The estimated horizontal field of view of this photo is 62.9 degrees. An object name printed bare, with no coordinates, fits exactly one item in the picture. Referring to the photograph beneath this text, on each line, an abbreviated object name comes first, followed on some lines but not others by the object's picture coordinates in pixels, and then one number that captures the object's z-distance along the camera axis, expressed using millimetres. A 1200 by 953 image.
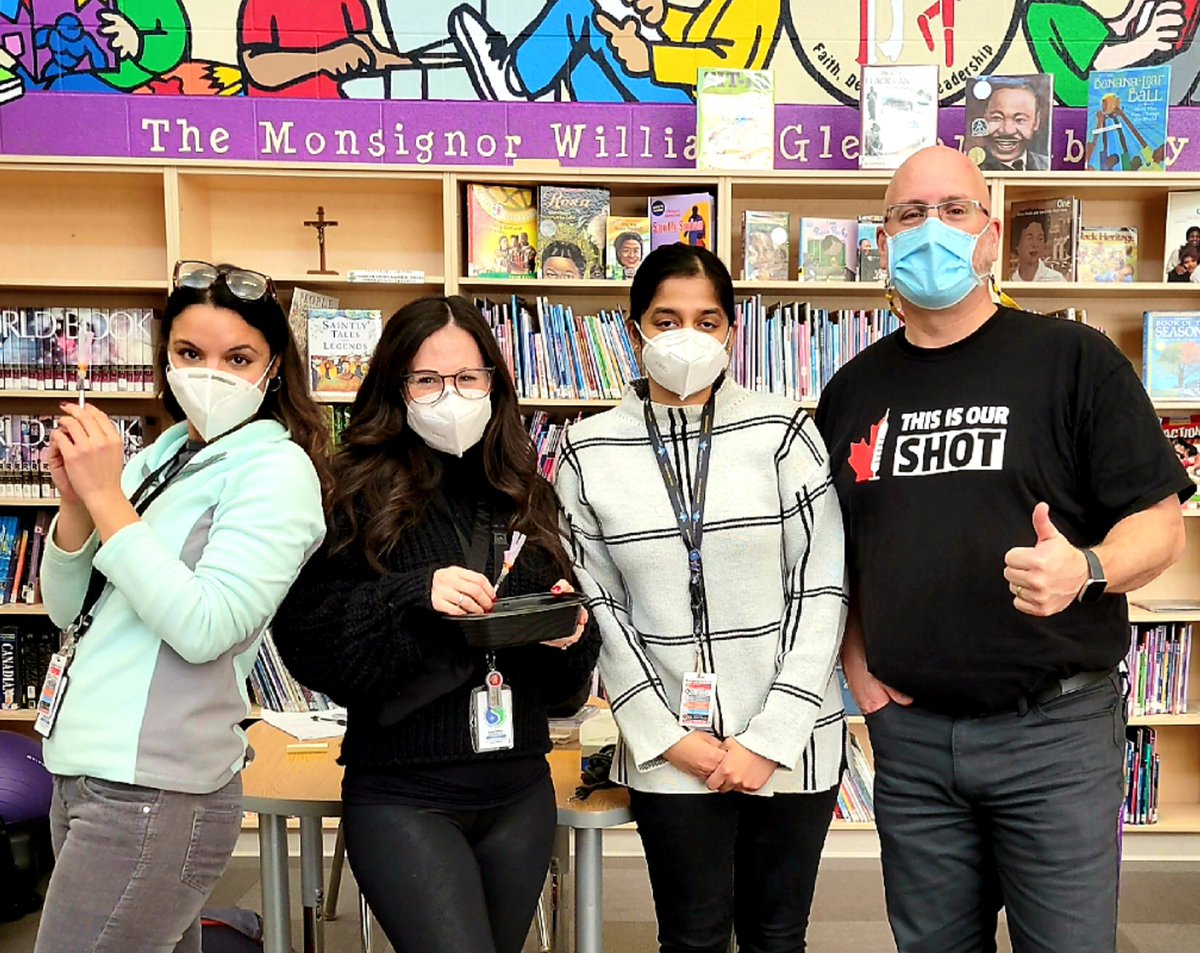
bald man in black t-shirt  1548
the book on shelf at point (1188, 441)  3467
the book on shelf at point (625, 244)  3385
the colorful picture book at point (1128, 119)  3332
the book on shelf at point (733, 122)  3352
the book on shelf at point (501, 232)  3348
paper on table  2258
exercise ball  2812
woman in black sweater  1447
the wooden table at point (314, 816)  1794
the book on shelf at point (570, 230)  3381
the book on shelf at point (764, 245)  3434
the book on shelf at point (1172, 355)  3398
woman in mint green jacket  1263
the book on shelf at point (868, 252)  3404
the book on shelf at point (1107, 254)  3514
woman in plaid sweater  1698
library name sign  3477
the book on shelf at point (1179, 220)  3396
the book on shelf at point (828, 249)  3447
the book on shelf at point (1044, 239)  3371
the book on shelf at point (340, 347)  3334
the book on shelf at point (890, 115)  3365
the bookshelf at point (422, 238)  3338
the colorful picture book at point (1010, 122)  3344
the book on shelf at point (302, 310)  3281
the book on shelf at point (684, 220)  3359
